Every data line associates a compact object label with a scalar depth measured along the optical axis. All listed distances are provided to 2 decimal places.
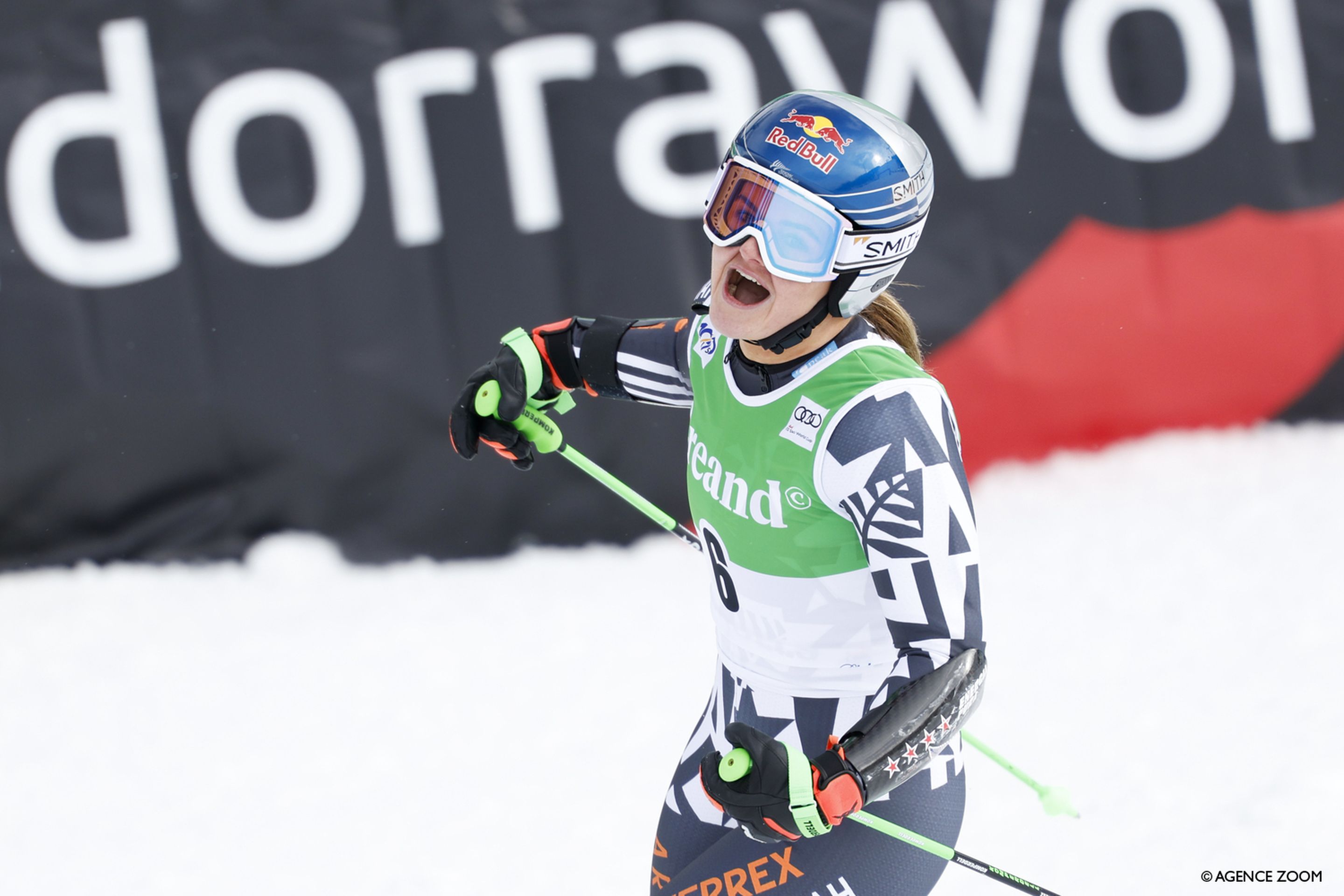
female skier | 17.80
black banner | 24.86
